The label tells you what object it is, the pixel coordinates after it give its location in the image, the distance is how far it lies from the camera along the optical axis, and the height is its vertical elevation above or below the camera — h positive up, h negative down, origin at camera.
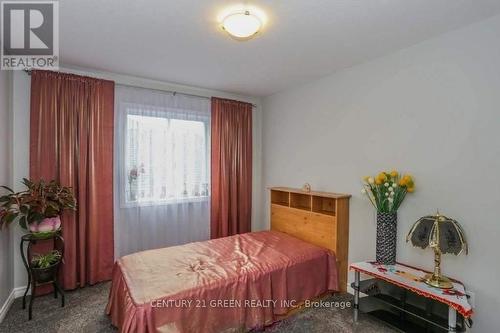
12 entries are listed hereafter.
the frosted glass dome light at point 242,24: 1.71 +0.96
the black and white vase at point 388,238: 2.34 -0.66
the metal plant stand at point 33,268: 2.36 -0.96
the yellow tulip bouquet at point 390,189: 2.30 -0.21
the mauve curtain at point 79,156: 2.66 +0.08
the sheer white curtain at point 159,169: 3.17 -0.06
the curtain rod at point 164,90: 2.62 +0.98
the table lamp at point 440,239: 1.90 -0.55
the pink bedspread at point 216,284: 1.76 -0.95
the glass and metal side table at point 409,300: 1.77 -1.13
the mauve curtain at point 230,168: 3.76 -0.05
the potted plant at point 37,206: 2.29 -0.39
